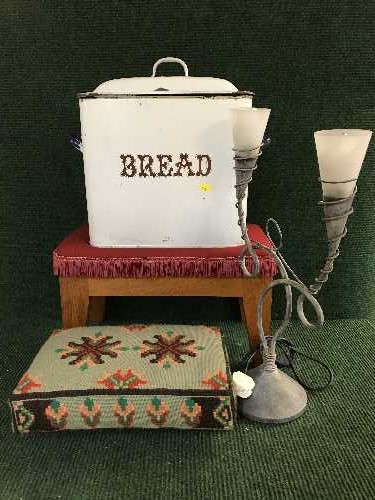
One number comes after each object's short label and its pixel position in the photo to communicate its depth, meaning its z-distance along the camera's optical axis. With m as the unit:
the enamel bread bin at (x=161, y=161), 0.95
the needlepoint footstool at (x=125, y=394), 0.83
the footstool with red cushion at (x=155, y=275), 0.98
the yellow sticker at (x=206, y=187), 0.99
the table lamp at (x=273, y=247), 0.74
